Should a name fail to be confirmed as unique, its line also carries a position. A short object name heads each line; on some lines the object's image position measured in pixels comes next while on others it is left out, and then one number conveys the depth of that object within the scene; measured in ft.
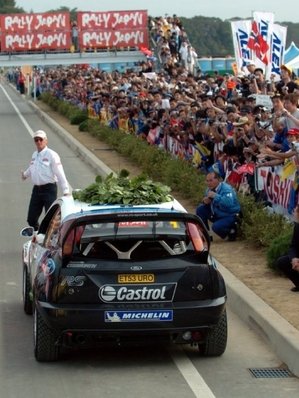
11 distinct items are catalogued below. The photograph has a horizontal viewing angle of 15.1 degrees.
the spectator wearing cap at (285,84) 67.26
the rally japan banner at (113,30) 175.22
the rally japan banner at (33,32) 174.81
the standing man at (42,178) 49.29
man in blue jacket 49.80
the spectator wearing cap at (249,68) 88.80
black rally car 30.35
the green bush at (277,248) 41.96
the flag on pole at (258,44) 91.60
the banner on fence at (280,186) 48.53
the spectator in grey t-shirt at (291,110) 51.07
